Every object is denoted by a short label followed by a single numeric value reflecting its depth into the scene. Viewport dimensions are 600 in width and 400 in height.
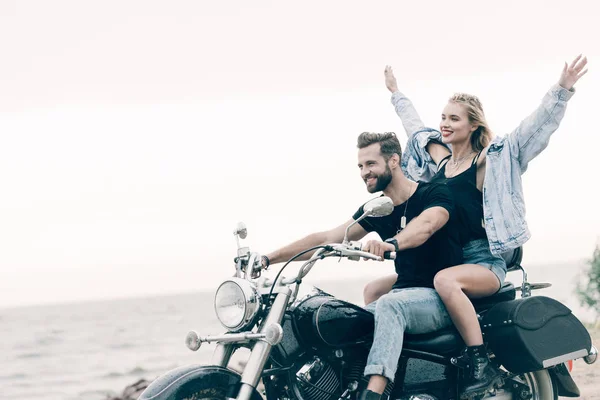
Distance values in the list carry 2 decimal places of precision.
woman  9.95
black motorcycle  8.83
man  9.39
